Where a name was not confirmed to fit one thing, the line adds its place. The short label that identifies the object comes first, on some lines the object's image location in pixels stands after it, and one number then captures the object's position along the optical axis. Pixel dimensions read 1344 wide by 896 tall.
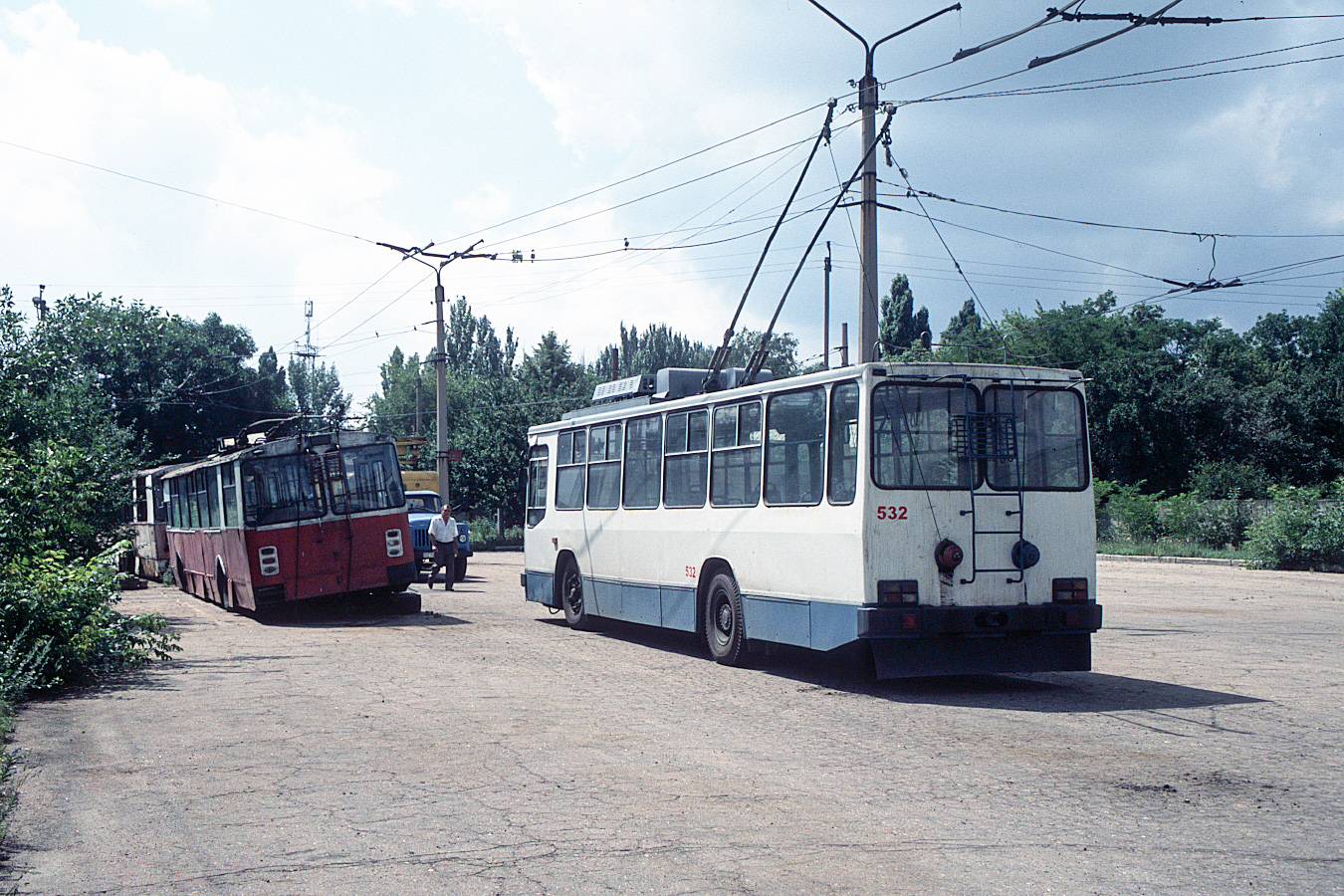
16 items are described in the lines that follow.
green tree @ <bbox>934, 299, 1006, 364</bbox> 59.47
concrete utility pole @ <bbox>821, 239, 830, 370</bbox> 42.75
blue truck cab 29.41
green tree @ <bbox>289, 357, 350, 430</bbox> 91.44
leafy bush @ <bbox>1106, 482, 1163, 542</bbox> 40.03
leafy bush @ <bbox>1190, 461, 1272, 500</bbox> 45.62
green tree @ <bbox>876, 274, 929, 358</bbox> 81.13
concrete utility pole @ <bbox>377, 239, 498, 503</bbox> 36.47
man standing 25.05
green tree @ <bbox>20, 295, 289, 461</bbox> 52.61
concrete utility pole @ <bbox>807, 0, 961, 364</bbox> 16.25
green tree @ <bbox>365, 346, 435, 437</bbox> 102.38
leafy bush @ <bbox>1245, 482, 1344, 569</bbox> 30.39
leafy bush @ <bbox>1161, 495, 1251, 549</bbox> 37.62
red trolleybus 18.59
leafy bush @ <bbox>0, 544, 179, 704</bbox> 11.02
